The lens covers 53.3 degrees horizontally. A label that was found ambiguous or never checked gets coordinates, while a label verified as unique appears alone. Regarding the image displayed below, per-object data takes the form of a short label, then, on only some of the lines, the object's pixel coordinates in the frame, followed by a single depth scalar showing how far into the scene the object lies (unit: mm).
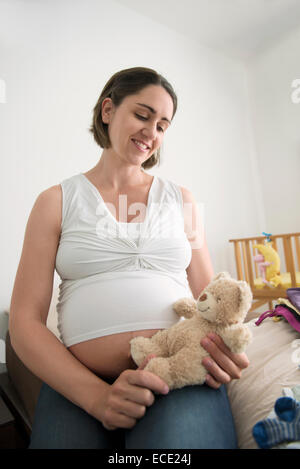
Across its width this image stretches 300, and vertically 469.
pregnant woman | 531
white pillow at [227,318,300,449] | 627
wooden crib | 2326
